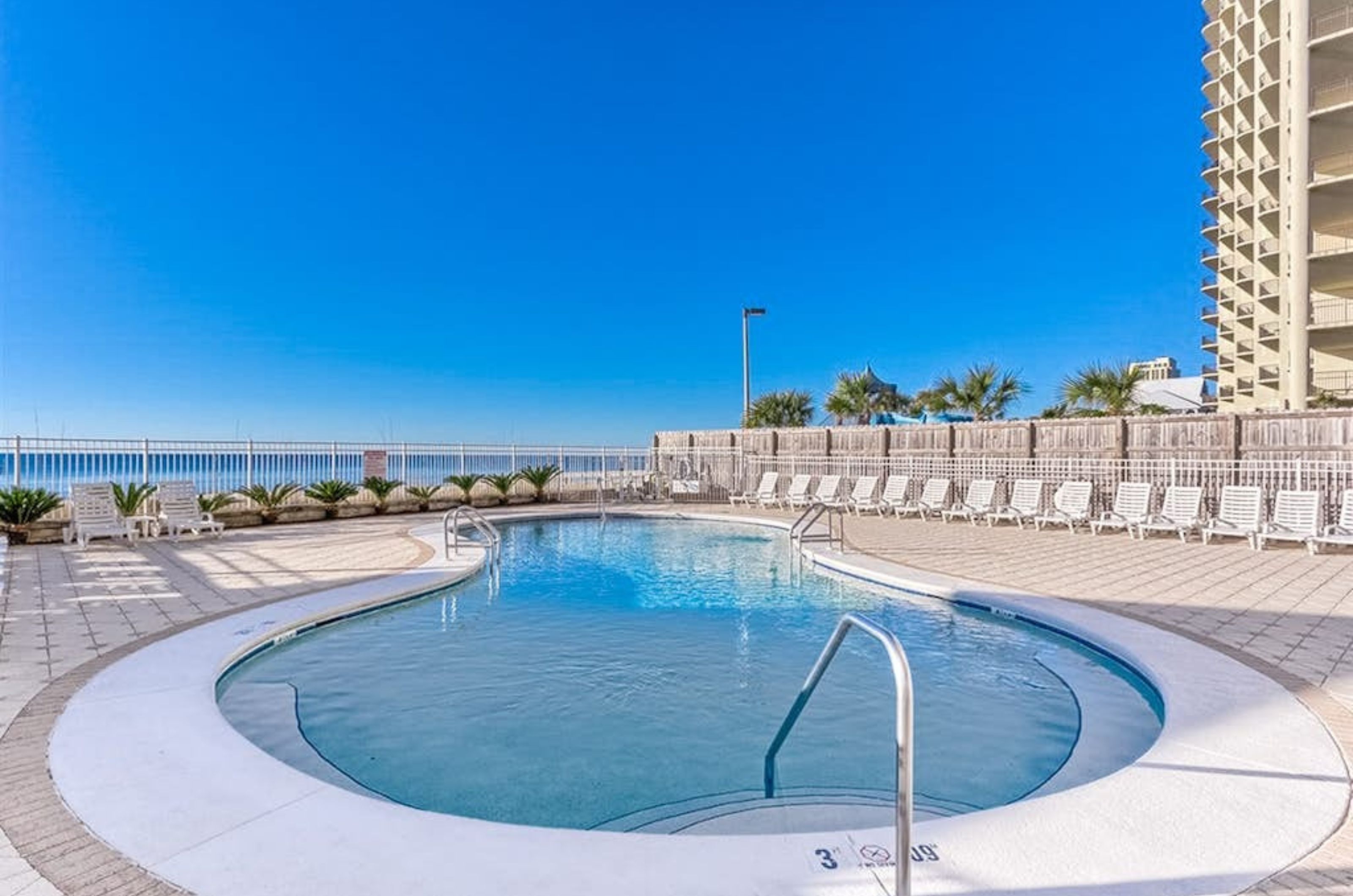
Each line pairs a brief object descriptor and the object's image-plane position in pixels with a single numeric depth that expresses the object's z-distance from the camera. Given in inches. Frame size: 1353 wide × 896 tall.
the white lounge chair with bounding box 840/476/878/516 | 624.4
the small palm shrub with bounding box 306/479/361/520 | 582.2
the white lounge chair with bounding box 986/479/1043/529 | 522.9
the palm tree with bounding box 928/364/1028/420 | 804.6
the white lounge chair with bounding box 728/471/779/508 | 716.0
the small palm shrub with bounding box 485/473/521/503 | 698.2
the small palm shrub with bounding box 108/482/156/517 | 453.4
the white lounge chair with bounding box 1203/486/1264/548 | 404.2
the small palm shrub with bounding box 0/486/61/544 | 418.0
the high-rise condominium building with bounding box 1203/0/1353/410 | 1051.9
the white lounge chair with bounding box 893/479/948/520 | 574.6
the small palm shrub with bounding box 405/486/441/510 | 653.3
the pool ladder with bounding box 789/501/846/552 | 395.9
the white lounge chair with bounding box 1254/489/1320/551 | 382.3
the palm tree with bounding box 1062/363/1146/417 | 774.5
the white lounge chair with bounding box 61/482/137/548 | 410.3
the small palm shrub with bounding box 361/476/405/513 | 621.6
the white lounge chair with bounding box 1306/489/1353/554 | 368.2
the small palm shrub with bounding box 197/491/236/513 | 500.7
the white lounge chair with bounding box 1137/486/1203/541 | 436.8
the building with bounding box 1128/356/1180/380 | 2876.5
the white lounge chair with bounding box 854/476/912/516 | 601.3
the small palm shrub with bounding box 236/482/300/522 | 537.6
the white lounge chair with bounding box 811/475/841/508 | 649.0
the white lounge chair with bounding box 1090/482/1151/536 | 461.1
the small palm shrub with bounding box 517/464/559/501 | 725.9
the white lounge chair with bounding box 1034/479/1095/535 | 495.2
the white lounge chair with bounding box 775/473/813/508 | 677.3
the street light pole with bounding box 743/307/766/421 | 845.8
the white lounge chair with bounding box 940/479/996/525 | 544.7
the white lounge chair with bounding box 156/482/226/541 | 449.1
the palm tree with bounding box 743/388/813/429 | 985.5
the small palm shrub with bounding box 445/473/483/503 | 676.7
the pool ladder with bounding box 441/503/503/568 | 376.8
